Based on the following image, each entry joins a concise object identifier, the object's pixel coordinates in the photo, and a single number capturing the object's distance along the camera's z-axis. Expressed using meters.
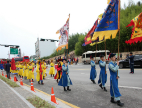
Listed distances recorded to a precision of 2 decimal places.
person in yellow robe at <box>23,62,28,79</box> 11.95
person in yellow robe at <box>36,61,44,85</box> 9.08
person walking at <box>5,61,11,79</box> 12.05
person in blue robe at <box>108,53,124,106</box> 4.23
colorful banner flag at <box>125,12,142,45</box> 8.95
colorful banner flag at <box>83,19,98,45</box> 9.43
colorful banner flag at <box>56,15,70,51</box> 11.78
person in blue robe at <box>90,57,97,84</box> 7.98
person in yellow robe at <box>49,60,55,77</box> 13.18
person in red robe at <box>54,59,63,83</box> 8.45
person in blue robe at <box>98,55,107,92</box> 6.16
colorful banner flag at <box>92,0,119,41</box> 6.19
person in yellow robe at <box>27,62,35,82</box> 10.37
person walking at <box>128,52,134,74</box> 10.97
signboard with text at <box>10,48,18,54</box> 43.67
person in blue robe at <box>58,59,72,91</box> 6.51
